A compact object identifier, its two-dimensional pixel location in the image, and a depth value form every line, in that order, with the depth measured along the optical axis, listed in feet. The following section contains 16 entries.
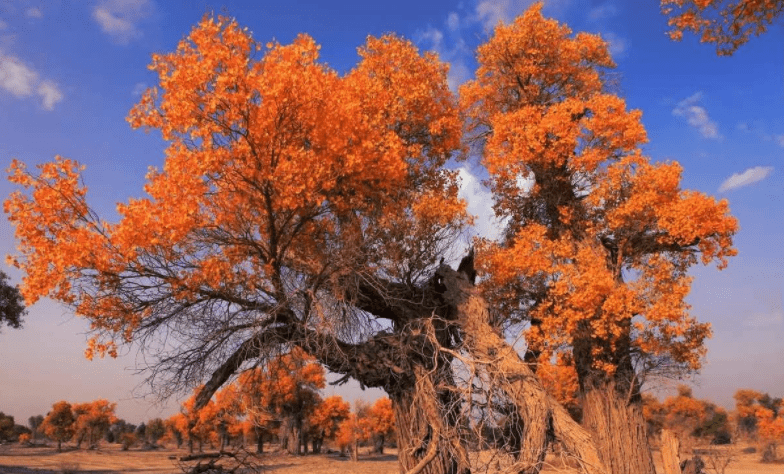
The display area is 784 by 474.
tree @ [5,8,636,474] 30.40
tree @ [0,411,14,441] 236.43
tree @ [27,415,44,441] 309.30
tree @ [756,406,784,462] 148.77
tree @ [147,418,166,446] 287.65
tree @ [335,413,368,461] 197.16
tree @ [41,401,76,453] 207.31
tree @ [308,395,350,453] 193.06
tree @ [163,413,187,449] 252.67
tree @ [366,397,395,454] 215.51
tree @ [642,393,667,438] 174.91
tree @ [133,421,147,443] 300.81
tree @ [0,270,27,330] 89.76
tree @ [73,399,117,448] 209.77
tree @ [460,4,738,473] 44.50
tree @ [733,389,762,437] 202.69
